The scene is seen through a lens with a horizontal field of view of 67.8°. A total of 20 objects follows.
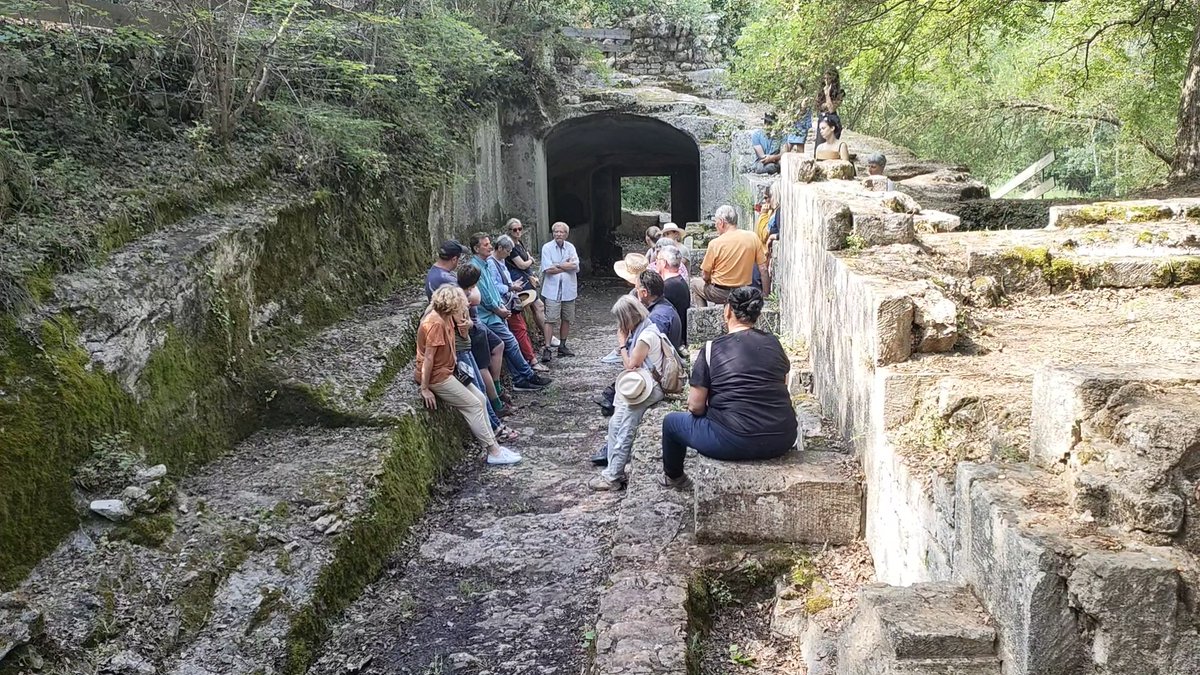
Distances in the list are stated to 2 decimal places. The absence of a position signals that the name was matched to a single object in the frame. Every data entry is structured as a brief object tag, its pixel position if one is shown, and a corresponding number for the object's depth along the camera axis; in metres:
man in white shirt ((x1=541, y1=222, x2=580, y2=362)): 10.76
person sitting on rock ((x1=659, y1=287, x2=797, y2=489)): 4.34
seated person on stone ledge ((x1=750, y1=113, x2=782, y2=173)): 13.95
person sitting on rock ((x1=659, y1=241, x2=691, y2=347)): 8.61
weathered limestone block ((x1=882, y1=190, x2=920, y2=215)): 6.04
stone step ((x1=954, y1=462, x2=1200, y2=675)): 2.19
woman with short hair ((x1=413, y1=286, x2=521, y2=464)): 6.66
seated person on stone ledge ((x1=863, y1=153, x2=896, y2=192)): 8.14
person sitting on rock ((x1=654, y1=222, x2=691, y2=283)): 9.35
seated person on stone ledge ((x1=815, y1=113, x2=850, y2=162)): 9.80
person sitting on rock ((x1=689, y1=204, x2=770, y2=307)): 8.45
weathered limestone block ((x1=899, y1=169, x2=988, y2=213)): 10.27
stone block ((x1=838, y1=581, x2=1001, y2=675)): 2.52
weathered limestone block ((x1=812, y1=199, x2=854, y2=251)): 5.34
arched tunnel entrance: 18.39
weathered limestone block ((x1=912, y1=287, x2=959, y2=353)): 3.87
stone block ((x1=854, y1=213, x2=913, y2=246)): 5.25
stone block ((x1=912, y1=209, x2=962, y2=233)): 6.13
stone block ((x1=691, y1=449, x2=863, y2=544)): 4.15
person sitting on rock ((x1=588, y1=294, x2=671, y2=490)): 6.06
